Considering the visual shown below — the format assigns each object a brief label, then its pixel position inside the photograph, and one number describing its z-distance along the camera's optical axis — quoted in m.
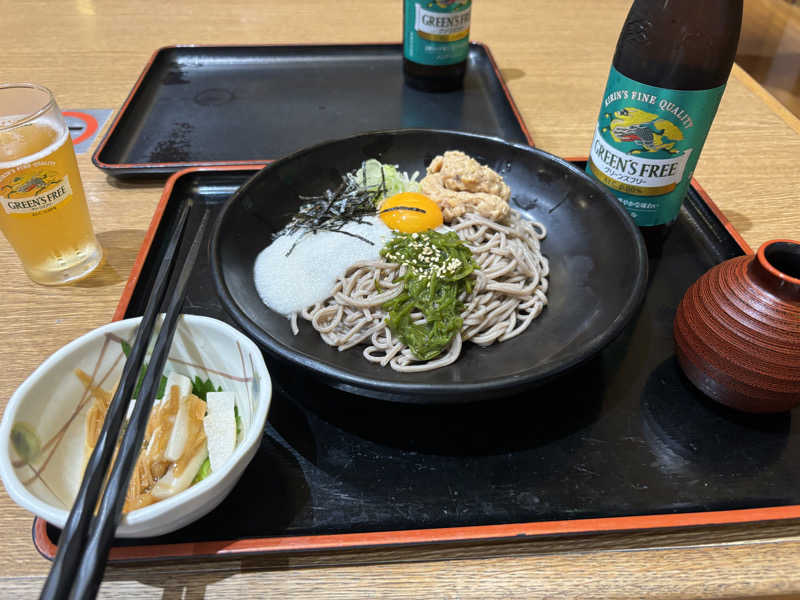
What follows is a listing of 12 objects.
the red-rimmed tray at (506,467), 0.25
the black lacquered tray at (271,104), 0.49
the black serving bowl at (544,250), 0.26
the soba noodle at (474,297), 0.33
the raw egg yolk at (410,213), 0.38
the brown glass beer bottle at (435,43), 0.52
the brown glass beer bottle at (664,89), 0.33
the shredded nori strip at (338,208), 0.38
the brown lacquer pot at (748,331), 0.26
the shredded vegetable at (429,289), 0.32
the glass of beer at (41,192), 0.32
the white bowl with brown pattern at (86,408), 0.21
